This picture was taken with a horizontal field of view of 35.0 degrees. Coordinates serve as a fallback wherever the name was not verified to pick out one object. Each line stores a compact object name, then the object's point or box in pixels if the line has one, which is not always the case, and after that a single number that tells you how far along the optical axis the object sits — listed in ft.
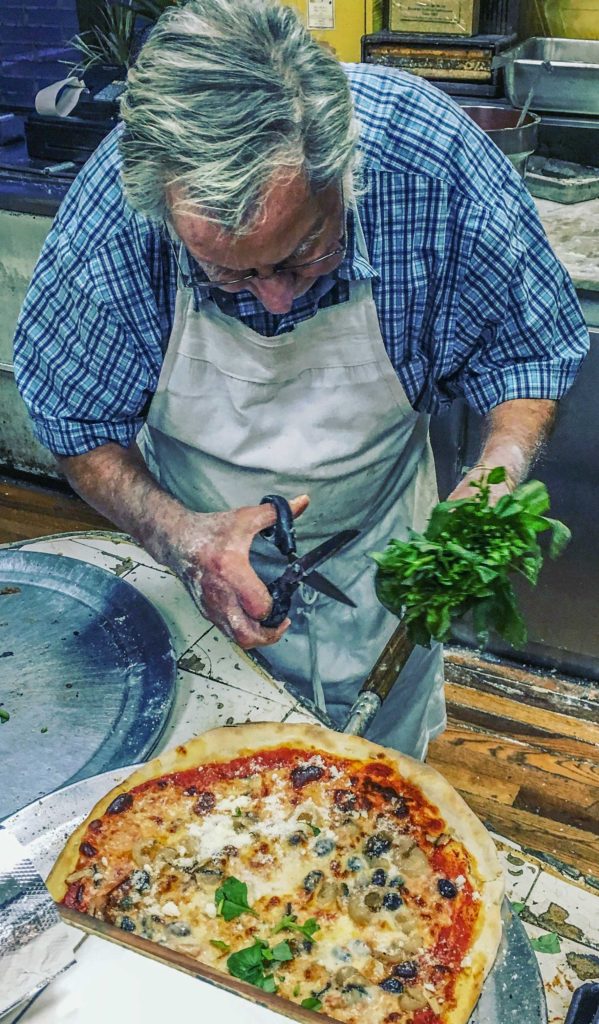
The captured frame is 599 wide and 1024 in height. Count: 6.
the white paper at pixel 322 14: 11.32
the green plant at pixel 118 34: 10.85
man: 5.28
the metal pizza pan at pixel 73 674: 4.94
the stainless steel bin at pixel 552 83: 10.51
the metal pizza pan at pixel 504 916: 3.79
